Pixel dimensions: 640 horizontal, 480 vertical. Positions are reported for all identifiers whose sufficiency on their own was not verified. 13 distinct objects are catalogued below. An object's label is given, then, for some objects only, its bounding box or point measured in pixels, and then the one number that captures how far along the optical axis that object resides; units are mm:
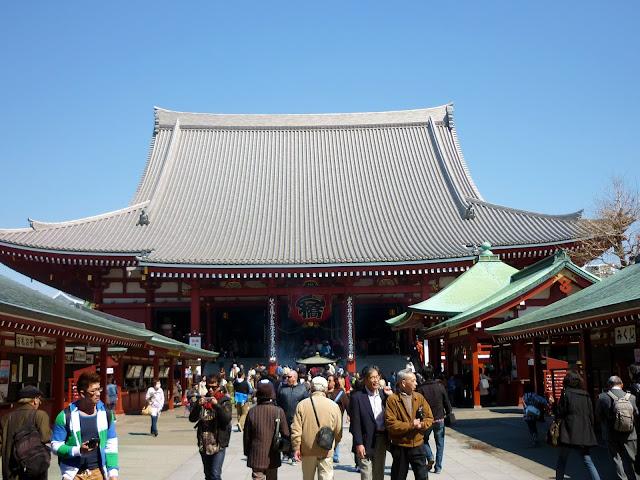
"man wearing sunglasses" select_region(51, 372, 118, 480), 6684
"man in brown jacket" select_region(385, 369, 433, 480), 8203
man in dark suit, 8570
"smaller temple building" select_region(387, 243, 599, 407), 19734
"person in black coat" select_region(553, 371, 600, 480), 8875
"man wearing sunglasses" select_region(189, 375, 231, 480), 8820
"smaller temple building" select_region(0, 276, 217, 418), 13305
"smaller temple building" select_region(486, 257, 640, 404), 11908
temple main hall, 32781
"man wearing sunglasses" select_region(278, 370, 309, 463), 12047
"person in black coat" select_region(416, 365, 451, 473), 11180
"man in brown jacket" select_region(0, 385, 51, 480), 7434
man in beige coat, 8234
